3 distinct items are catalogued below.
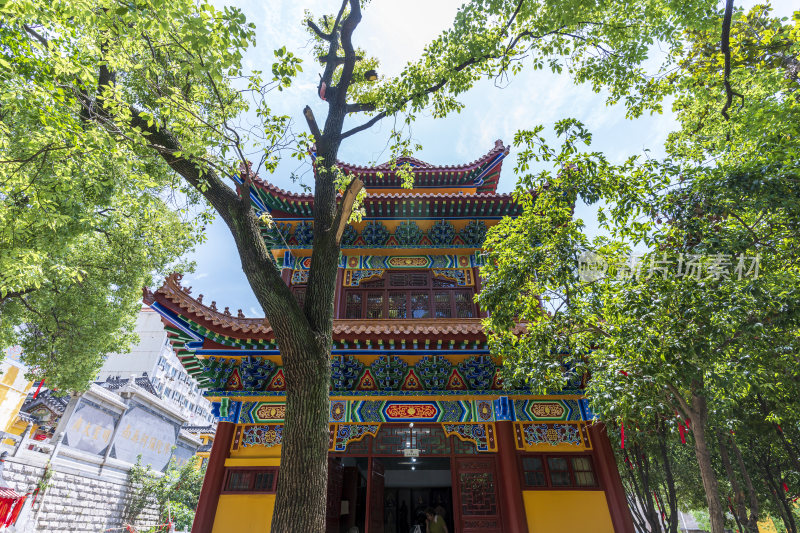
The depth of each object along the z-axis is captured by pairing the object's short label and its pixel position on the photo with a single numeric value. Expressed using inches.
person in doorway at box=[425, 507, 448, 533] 366.9
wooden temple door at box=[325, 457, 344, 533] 320.5
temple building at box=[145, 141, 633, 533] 286.8
